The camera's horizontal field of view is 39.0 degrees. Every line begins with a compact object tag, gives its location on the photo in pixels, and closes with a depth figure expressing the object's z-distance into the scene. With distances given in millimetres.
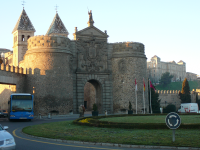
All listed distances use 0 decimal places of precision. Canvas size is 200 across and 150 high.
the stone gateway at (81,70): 39375
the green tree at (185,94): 78562
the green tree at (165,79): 142925
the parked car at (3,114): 37031
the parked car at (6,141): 10391
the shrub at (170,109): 61453
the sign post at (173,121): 12172
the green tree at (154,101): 56325
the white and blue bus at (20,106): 28180
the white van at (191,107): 52928
